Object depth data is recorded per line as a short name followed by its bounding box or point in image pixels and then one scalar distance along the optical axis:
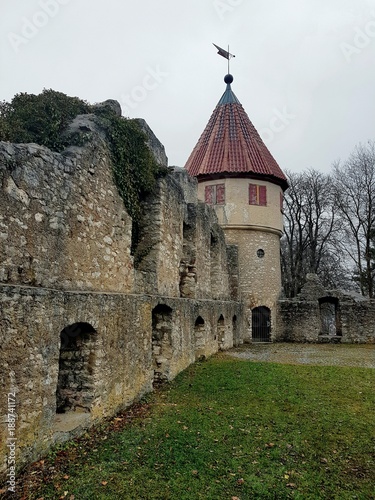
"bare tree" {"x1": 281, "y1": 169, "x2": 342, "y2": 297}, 30.56
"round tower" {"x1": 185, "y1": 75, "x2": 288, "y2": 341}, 21.33
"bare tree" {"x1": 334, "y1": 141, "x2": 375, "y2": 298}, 27.19
